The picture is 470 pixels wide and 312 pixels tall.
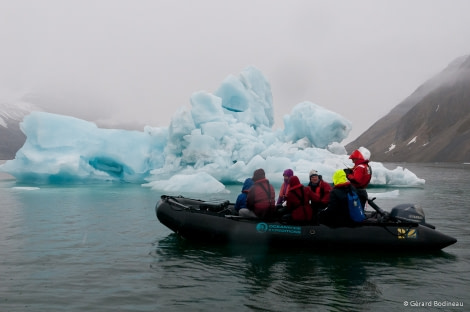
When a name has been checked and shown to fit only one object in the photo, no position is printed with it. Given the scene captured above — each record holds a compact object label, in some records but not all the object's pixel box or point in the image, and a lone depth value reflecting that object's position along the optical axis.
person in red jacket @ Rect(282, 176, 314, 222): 9.01
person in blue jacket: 9.59
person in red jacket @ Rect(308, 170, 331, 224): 9.44
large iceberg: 26.41
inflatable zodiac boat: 8.88
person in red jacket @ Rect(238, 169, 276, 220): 9.21
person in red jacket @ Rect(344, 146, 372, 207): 9.20
